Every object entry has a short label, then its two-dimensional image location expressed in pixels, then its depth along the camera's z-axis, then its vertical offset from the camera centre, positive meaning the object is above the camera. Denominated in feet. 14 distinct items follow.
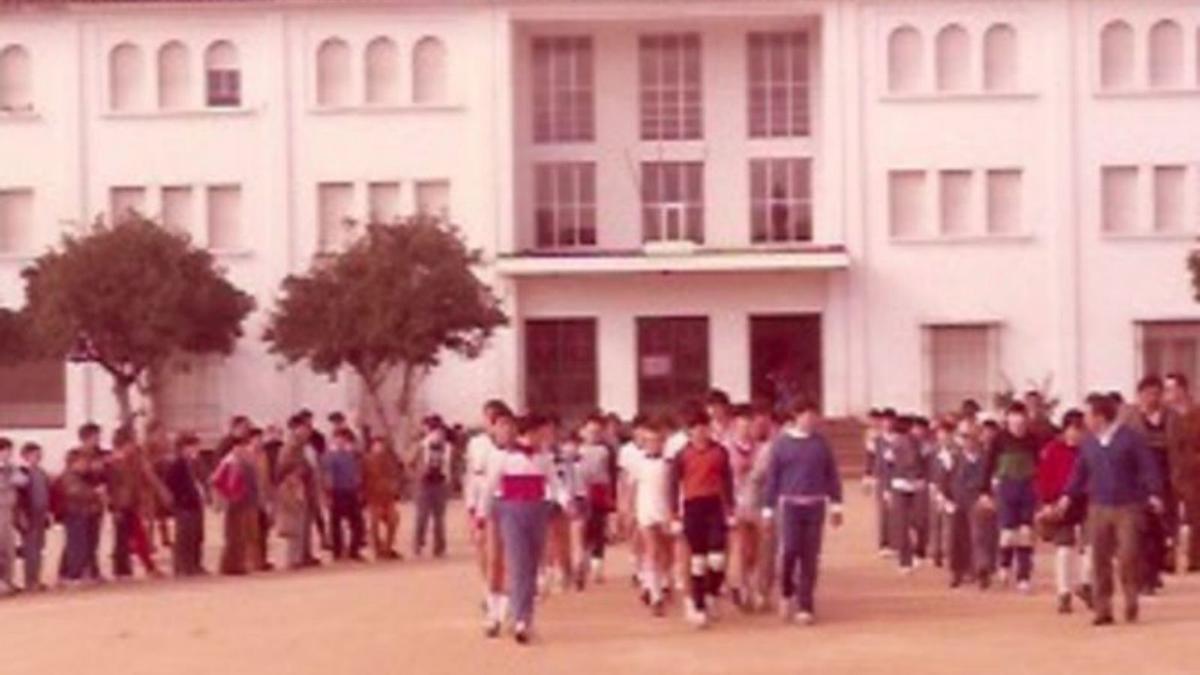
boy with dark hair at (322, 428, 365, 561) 117.91 -4.26
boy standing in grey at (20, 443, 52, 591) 107.86 -4.57
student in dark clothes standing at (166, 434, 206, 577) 113.19 -4.99
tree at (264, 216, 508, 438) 199.62 +4.99
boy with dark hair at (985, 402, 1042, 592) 88.69 -3.39
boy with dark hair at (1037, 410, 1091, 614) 81.30 -3.59
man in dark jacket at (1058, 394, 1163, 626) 77.15 -3.31
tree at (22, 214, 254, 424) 202.28 +5.70
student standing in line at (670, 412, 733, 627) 80.74 -3.72
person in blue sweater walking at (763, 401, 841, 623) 80.43 -3.36
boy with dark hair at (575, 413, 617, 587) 97.96 -3.82
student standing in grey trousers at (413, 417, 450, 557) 121.49 -4.60
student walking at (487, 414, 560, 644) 76.07 -3.66
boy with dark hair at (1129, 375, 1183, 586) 86.79 -2.18
